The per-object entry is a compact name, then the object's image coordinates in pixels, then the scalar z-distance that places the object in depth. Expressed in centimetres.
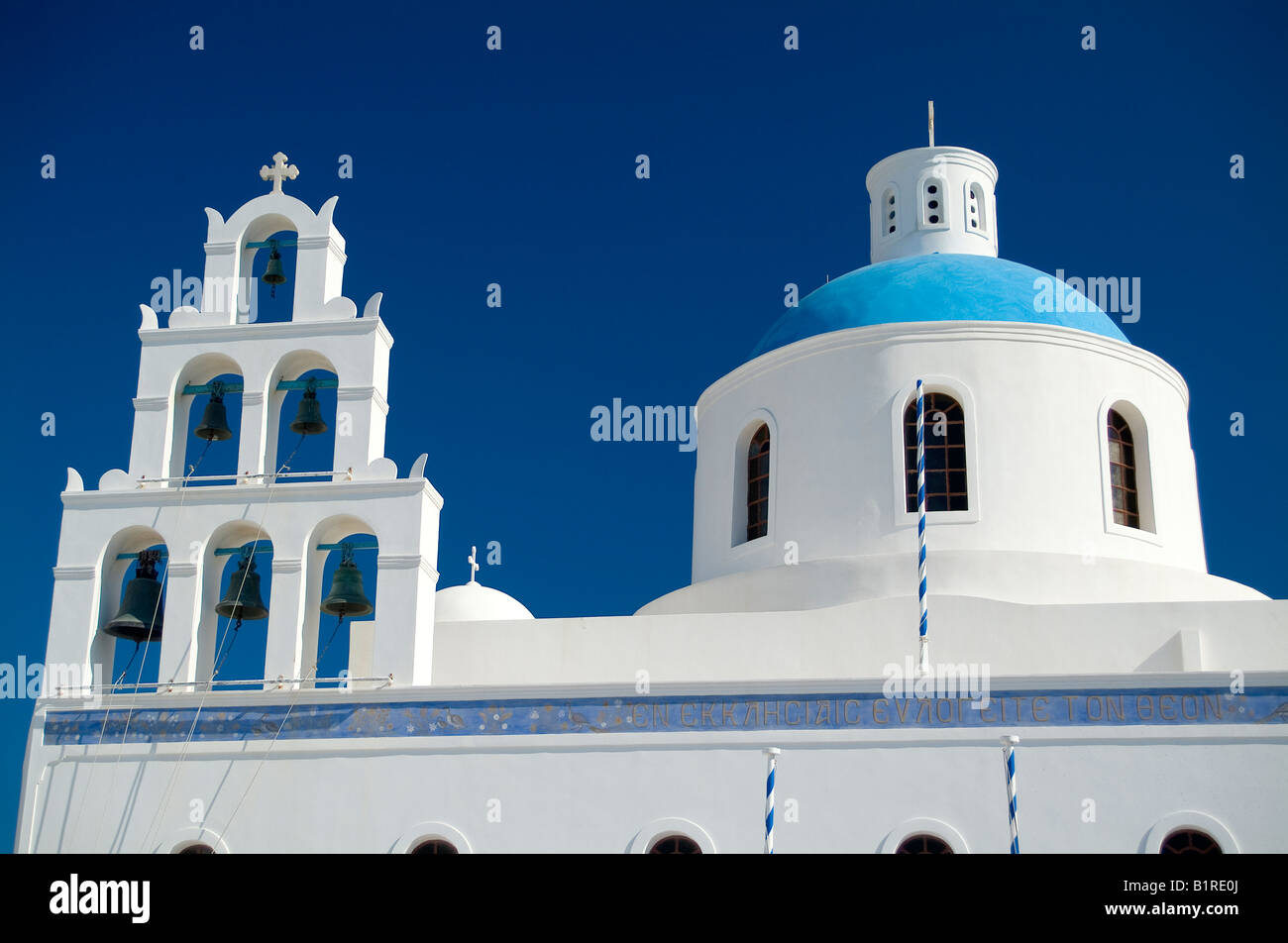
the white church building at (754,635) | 1262
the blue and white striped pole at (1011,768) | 1213
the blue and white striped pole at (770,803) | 1231
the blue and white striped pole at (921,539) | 1365
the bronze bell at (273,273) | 1527
